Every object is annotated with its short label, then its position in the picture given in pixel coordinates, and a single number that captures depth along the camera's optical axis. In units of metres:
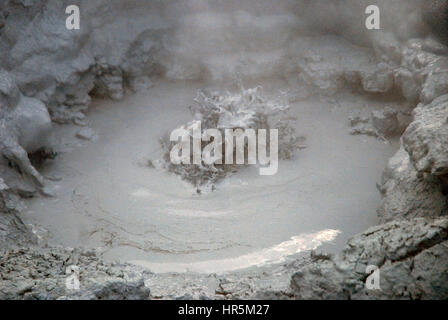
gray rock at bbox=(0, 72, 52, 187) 3.73
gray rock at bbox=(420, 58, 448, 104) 3.42
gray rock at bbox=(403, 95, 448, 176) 2.49
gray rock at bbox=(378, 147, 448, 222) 2.80
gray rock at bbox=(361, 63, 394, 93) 4.52
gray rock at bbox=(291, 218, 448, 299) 1.95
